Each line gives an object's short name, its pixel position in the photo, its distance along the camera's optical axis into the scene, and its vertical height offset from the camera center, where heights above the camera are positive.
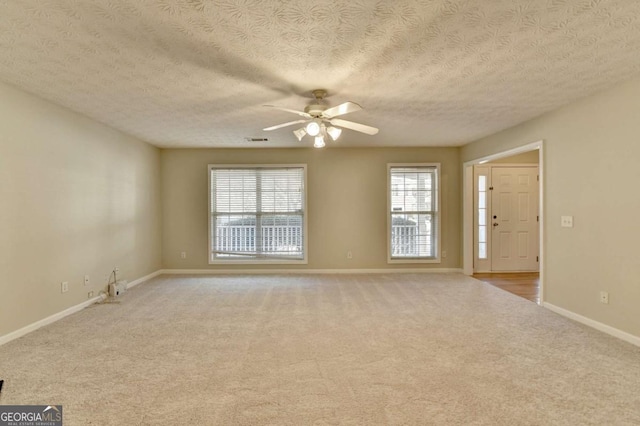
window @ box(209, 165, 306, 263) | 6.10 -0.04
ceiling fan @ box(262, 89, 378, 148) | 2.88 +0.91
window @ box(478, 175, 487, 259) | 6.15 -0.05
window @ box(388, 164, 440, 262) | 6.13 -0.01
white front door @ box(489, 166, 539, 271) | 6.17 -0.11
